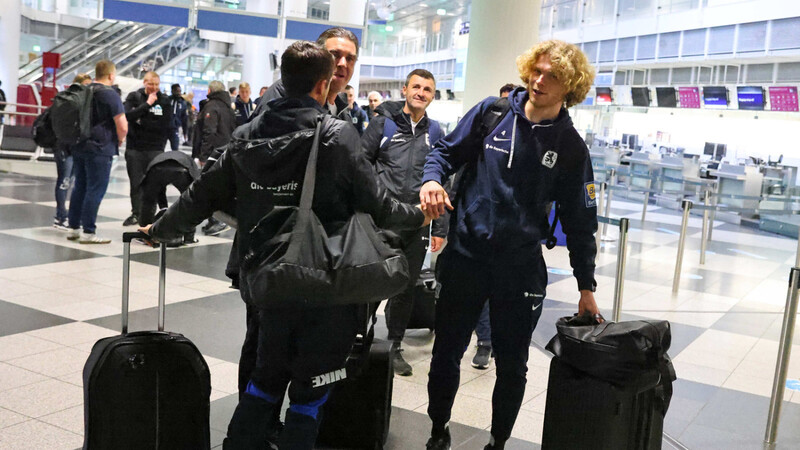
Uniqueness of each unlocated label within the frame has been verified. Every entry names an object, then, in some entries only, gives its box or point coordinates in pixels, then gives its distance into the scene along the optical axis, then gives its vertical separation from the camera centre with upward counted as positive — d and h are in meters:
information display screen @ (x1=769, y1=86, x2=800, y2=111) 17.11 +1.53
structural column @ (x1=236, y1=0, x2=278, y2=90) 20.69 +1.76
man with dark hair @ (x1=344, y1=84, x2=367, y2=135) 4.73 +0.16
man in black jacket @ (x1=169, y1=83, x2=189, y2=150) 11.87 +0.12
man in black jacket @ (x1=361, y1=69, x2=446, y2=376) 4.45 -0.04
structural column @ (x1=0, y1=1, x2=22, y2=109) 22.34 +1.74
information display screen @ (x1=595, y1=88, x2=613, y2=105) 24.17 +1.78
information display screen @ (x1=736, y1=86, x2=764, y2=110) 18.04 +1.58
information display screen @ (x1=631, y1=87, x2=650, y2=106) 22.31 +1.73
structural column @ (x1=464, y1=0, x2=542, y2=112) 7.60 +1.02
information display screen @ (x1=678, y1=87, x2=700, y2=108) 20.39 +1.66
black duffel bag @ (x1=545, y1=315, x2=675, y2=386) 2.76 -0.69
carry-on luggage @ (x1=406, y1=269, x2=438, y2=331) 5.30 -1.13
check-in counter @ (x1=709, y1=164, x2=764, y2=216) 14.15 -0.29
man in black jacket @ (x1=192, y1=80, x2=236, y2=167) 9.48 +0.04
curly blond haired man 3.01 -0.24
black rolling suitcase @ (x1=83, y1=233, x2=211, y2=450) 2.68 -0.95
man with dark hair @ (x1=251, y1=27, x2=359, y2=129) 3.24 +0.31
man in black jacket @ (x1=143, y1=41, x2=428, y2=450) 2.51 -0.24
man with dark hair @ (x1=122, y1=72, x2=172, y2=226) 8.77 -0.09
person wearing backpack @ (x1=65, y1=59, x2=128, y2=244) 7.72 -0.37
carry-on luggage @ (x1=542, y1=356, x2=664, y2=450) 2.83 -0.94
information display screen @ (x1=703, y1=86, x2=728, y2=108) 19.28 +1.64
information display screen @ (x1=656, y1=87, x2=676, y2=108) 21.33 +1.67
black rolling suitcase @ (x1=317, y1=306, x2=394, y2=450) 3.31 -1.16
